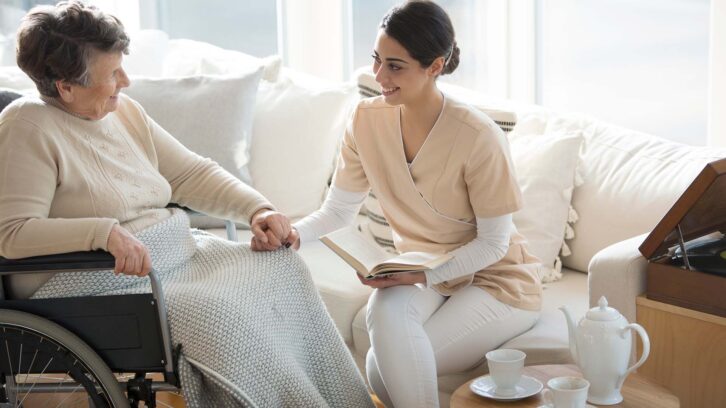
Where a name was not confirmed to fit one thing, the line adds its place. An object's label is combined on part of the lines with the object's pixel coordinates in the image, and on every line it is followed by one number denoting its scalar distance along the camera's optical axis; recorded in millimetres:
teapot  3653
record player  3986
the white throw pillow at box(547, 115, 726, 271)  4567
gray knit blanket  3824
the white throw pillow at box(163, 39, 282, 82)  5706
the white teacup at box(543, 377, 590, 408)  3520
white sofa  4216
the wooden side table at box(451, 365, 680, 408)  3676
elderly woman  3824
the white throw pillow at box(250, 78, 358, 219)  5419
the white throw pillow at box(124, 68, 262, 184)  5335
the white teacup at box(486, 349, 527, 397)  3702
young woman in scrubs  4093
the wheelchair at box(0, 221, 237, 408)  3794
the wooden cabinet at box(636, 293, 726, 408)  4026
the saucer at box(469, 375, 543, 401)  3694
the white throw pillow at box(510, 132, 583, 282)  4726
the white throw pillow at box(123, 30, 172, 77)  5898
